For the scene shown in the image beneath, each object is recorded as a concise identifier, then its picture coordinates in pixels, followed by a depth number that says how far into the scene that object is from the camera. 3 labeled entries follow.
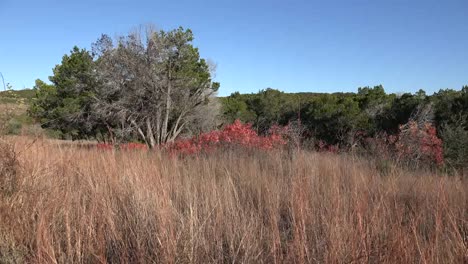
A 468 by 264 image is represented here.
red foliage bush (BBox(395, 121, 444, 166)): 8.03
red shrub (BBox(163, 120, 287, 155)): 8.84
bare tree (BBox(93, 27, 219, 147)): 20.89
